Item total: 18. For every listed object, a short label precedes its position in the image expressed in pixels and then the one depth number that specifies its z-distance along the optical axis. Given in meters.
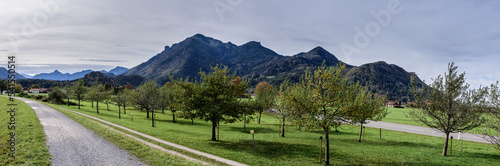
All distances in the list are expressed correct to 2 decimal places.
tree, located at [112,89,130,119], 56.75
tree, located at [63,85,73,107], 72.56
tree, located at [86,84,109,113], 65.38
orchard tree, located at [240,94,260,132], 28.35
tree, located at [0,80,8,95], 115.94
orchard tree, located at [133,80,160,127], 45.38
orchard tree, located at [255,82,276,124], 46.97
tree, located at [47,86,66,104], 80.75
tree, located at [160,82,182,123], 52.04
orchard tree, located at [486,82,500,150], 16.47
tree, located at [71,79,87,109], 68.56
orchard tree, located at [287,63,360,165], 17.42
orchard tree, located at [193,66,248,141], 26.19
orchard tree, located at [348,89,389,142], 17.47
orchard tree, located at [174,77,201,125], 26.31
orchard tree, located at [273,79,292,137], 28.80
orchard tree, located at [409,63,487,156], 20.25
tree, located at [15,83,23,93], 136.12
